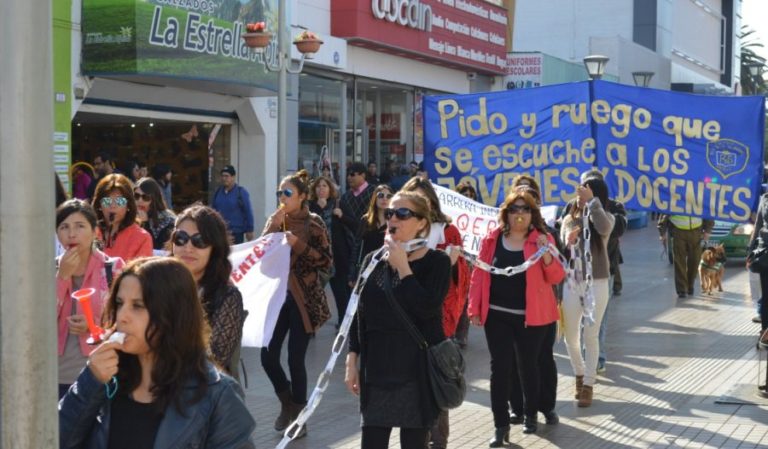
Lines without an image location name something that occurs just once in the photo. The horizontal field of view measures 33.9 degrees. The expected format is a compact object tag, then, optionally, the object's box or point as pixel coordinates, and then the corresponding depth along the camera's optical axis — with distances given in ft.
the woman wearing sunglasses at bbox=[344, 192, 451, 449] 19.53
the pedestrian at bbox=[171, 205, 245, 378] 16.31
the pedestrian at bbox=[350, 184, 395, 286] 32.86
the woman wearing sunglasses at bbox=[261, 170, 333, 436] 28.32
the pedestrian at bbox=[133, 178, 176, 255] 28.96
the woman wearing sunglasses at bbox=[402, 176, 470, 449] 25.52
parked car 79.20
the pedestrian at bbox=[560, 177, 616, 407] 32.53
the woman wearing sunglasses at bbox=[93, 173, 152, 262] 23.26
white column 10.10
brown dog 61.11
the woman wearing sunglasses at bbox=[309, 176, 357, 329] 46.50
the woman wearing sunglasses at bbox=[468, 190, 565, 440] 27.73
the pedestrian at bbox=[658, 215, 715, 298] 60.44
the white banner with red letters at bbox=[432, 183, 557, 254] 38.17
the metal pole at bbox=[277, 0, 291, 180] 60.59
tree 276.68
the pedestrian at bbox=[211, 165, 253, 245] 55.26
